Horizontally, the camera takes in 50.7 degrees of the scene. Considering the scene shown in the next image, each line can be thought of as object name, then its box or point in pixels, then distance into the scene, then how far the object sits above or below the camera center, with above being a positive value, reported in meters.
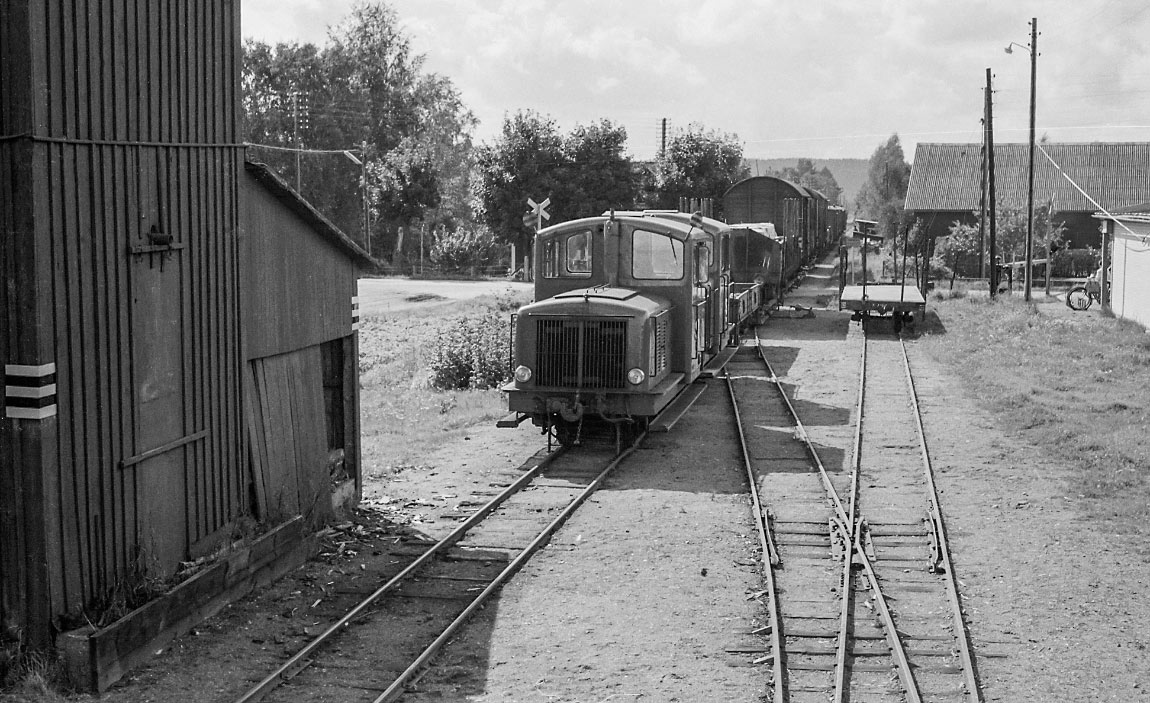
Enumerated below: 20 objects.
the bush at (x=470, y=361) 23.80 -1.95
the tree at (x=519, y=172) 50.06 +3.75
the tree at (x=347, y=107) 65.62 +8.71
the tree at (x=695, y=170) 52.75 +4.06
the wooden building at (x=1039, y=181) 56.69 +3.98
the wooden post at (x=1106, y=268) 33.62 -0.16
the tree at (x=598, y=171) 49.91 +3.82
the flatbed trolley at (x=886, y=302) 29.45 -0.95
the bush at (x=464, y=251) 56.69 +0.56
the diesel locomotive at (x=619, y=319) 14.55 -0.70
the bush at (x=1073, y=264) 49.69 -0.07
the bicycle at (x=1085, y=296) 35.38 -0.98
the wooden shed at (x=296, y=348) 10.20 -0.78
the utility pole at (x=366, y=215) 50.26 +2.03
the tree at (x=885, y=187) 88.06 +6.59
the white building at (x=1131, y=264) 28.67 -0.04
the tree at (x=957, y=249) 48.91 +0.55
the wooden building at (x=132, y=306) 7.34 -0.31
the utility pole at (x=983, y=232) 45.25 +1.14
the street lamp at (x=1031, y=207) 35.38 +1.66
